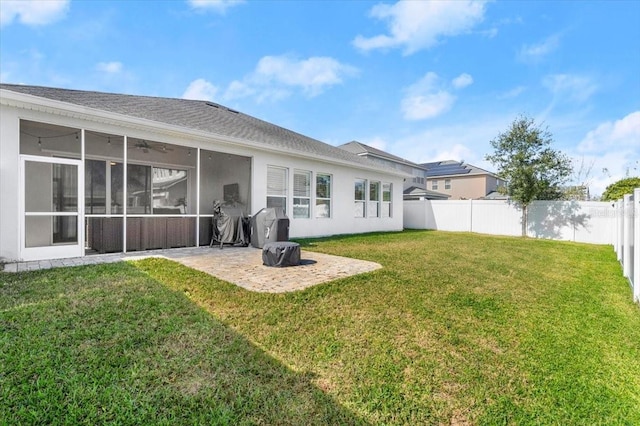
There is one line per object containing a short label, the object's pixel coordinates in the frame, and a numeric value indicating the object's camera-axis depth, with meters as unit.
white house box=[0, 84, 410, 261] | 5.80
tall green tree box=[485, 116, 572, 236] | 14.11
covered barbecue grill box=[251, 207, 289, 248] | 8.12
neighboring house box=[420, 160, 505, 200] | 33.19
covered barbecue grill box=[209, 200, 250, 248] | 8.47
